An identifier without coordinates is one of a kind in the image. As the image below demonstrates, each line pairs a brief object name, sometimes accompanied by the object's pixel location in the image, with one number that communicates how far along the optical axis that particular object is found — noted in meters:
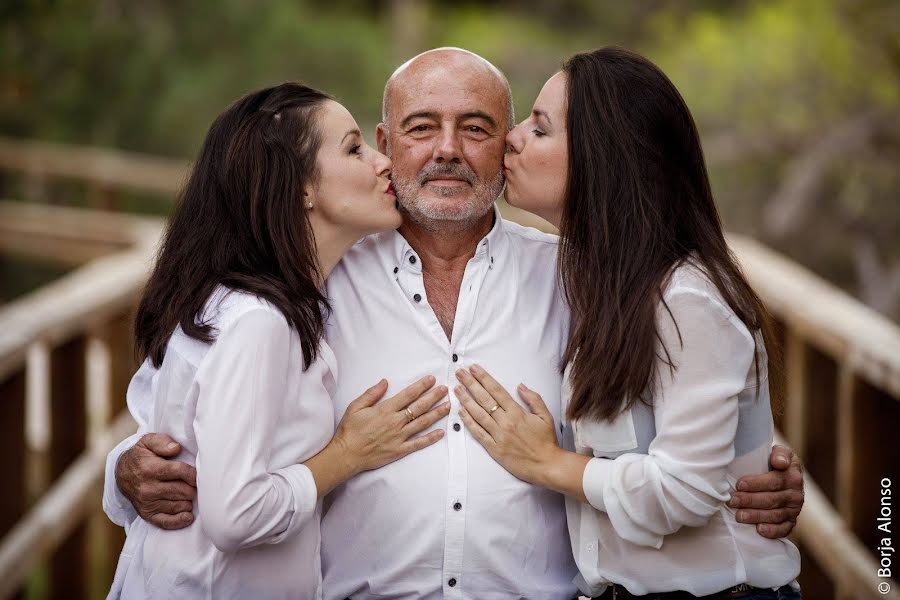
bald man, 3.56
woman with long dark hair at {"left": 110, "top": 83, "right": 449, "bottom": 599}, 3.37
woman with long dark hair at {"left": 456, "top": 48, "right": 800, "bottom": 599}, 3.41
